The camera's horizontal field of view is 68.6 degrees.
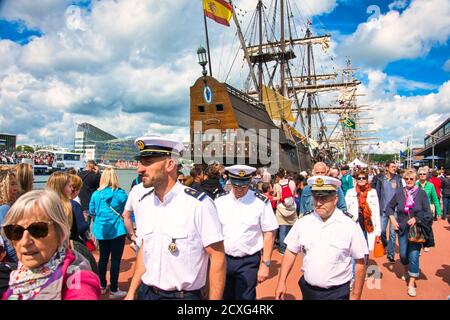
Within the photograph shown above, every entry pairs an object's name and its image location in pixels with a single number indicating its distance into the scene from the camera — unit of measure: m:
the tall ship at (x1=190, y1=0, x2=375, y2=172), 18.06
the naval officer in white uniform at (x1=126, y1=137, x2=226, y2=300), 2.31
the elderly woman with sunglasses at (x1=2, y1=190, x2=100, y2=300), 1.67
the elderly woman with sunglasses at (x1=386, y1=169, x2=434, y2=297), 5.10
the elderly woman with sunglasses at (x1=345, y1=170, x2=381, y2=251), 5.65
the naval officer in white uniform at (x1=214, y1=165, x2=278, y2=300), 3.69
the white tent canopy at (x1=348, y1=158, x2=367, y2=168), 21.24
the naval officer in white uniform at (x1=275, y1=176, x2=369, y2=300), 2.88
